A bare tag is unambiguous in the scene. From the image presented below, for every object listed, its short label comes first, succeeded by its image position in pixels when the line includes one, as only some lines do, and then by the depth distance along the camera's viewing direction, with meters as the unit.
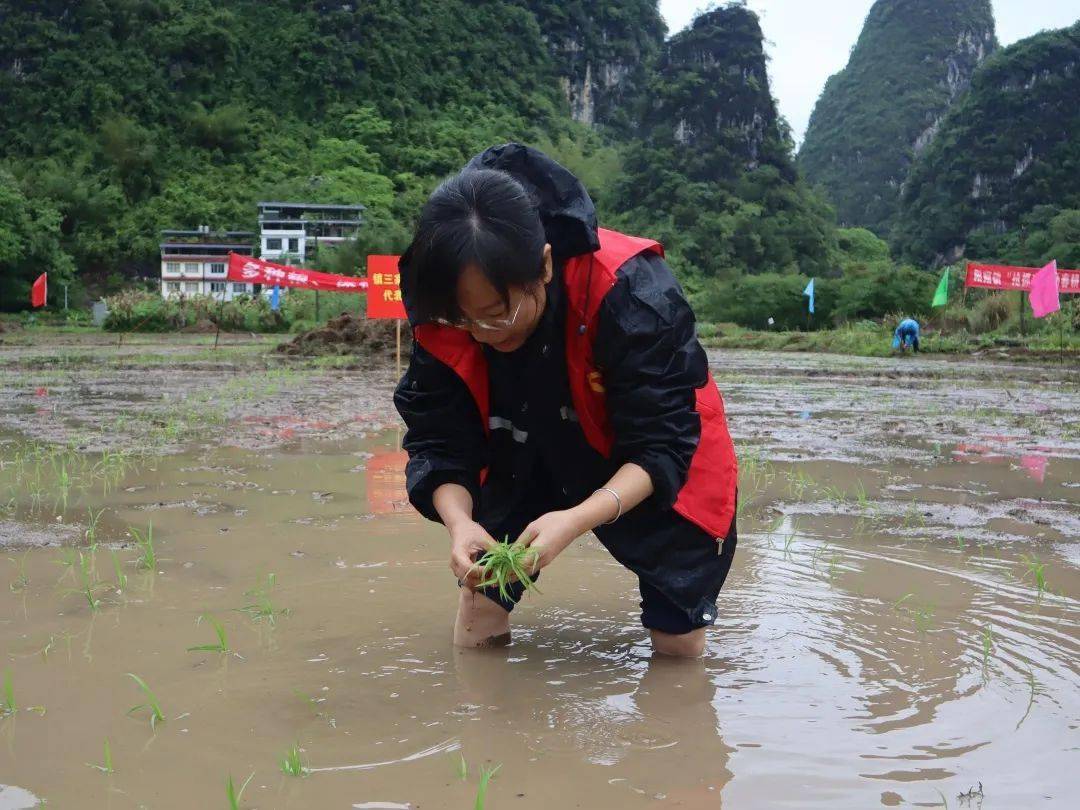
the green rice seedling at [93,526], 3.17
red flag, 27.30
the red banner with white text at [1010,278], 18.34
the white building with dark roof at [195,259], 46.56
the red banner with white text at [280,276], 19.47
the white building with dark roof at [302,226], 49.22
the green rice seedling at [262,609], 2.47
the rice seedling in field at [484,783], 1.45
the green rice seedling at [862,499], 3.92
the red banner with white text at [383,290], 10.72
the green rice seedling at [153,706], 1.83
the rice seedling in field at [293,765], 1.60
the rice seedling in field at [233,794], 1.46
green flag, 20.34
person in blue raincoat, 18.61
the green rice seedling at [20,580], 2.67
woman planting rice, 1.77
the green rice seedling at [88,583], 2.53
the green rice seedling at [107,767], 1.61
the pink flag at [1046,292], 15.38
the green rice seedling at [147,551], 2.87
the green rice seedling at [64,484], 3.86
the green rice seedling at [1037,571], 2.71
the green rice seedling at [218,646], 2.19
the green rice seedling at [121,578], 2.66
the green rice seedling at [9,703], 1.86
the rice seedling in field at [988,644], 2.15
